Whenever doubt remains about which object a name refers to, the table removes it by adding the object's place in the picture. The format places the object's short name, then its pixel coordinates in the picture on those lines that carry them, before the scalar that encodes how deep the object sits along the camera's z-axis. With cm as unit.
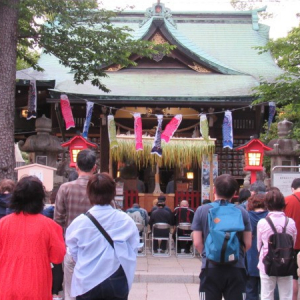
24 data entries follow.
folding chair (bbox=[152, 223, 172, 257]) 1035
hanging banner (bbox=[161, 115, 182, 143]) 1321
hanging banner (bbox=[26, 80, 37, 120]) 1325
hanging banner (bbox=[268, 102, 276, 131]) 1308
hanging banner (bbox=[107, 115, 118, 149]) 1300
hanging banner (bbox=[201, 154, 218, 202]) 1372
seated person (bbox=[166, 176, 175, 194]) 1511
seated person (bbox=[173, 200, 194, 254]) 1086
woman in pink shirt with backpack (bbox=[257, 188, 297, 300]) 508
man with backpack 400
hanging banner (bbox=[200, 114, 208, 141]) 1320
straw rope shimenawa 1320
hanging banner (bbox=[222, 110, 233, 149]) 1342
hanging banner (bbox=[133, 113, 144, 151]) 1306
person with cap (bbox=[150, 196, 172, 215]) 1095
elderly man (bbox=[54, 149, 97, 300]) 464
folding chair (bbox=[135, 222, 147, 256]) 1034
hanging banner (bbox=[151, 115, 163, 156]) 1288
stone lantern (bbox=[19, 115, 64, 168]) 1140
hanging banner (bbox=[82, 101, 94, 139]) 1329
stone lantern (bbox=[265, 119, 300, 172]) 1166
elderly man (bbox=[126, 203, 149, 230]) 1067
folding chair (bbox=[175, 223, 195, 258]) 1052
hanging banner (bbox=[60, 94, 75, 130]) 1345
